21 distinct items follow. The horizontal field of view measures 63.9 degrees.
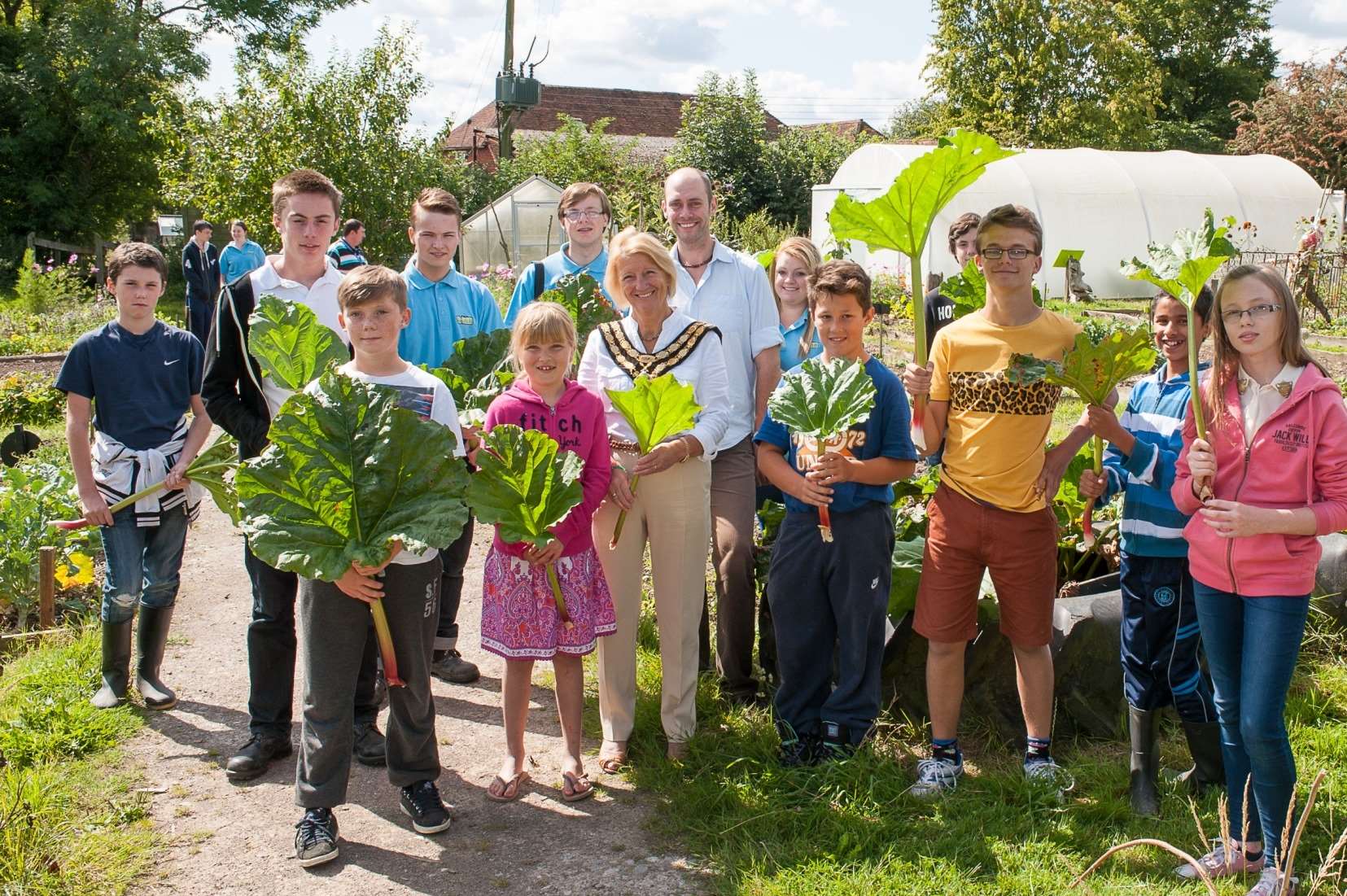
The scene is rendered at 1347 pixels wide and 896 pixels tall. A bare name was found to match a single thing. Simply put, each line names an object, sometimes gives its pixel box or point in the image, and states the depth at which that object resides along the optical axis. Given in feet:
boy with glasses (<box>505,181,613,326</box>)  16.53
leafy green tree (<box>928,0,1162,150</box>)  98.78
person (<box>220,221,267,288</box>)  41.27
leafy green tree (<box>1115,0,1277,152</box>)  138.82
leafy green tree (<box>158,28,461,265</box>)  54.44
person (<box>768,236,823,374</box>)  16.78
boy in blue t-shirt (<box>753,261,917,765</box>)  12.42
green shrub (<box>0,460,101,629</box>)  18.03
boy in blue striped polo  11.71
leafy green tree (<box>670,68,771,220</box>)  86.48
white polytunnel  72.38
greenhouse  65.92
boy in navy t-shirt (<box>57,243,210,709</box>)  14.66
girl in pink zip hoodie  9.82
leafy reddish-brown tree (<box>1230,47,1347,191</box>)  96.89
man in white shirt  14.26
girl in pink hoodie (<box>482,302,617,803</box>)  12.38
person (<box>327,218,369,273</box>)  17.88
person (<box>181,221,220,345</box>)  42.65
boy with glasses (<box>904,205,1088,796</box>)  11.81
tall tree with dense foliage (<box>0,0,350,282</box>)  86.22
